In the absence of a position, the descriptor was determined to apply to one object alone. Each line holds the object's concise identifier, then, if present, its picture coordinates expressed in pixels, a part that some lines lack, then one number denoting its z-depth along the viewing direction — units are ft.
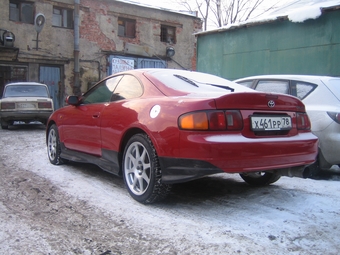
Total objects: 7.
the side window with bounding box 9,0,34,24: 57.47
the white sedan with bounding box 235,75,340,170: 15.01
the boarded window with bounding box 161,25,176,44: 74.79
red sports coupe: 9.80
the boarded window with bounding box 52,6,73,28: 61.57
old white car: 36.86
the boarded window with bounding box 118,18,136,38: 68.90
